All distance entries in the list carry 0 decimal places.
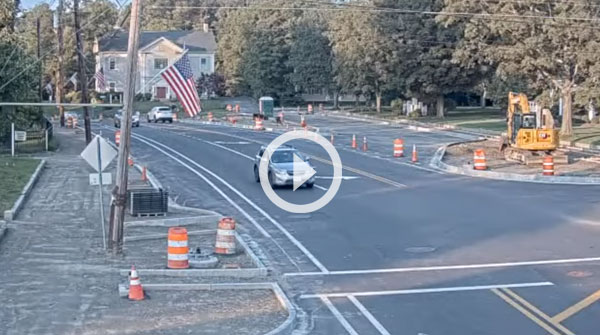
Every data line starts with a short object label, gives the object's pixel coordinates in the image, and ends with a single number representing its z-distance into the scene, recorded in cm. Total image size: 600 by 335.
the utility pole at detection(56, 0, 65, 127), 5656
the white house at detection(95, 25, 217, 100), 11575
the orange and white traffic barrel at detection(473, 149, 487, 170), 3906
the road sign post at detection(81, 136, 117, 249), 2218
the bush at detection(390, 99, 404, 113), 9656
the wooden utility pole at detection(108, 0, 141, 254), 2086
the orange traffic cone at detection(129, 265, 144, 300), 1593
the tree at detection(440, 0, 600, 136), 5422
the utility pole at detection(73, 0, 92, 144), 4894
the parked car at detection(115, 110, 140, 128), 7756
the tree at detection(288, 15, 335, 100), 10888
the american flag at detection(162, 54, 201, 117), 2564
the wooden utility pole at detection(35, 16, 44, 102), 6894
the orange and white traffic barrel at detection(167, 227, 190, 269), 1845
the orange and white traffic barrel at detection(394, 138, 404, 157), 4691
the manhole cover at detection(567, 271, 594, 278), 1767
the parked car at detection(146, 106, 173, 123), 8581
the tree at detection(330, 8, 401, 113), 8274
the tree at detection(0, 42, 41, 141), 4362
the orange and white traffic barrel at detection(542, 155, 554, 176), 3647
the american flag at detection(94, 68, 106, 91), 7938
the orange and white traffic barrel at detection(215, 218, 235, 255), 2031
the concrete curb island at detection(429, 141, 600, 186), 3470
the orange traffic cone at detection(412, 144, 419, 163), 4407
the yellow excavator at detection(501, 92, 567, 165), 4269
